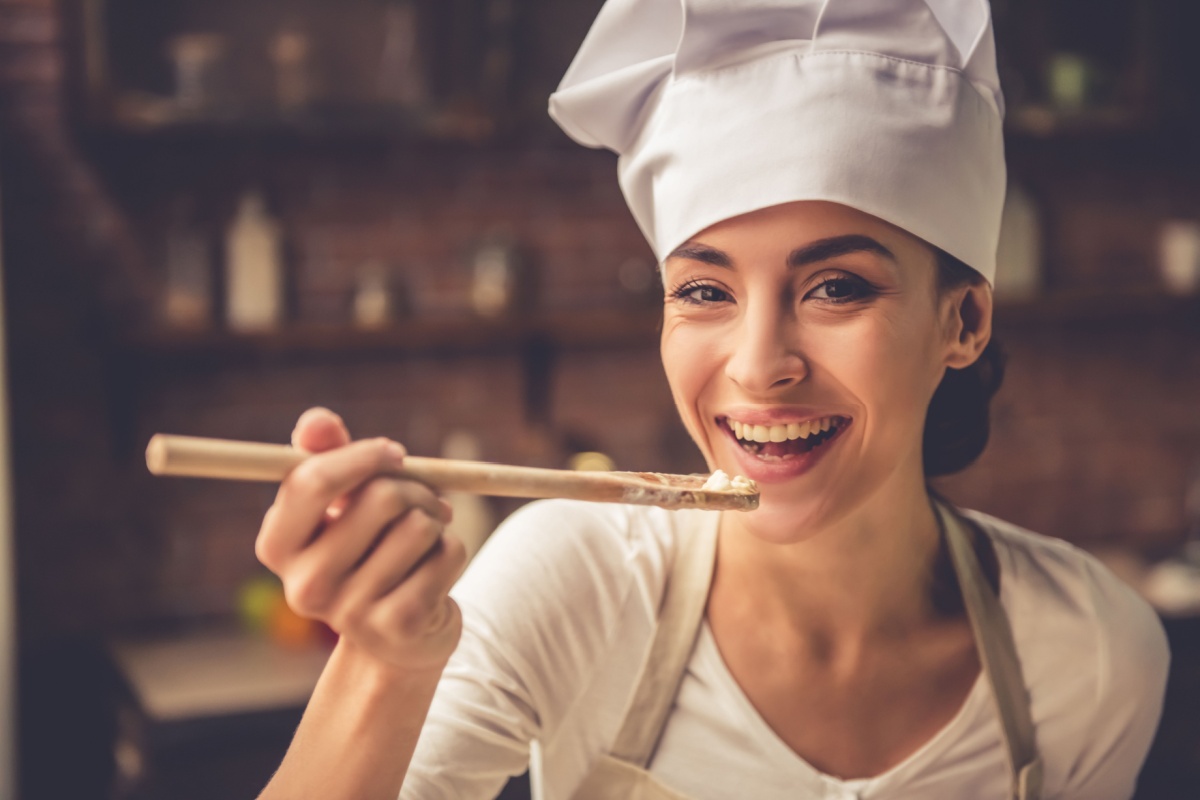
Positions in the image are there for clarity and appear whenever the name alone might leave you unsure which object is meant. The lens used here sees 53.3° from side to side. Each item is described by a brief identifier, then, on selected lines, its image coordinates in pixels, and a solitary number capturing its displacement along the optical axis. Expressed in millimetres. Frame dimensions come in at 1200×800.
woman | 1209
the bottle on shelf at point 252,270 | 3148
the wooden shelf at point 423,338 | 3104
